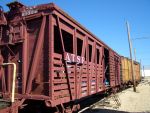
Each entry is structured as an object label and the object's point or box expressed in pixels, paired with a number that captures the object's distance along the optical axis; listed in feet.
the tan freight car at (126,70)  48.41
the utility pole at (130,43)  57.07
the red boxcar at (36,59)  13.59
